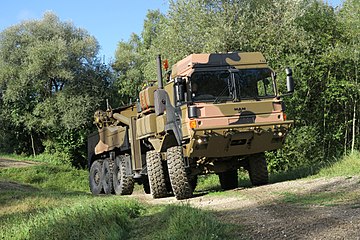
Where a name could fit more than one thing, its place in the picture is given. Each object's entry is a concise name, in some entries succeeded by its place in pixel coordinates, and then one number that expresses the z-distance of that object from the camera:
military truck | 11.06
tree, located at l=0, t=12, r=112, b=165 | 32.88
